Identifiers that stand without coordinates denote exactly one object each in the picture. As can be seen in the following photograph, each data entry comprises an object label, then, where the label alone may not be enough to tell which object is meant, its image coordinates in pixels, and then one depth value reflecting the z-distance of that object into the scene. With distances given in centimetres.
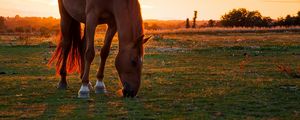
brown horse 852
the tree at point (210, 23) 7908
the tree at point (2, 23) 8056
